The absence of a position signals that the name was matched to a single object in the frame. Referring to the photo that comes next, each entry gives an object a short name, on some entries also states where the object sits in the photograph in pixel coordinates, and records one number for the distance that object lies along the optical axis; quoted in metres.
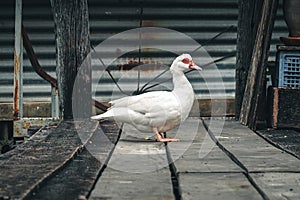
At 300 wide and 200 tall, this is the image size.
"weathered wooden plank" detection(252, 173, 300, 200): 4.03
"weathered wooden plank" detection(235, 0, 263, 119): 7.94
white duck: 6.54
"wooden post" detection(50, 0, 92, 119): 7.62
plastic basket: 7.76
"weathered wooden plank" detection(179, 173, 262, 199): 4.01
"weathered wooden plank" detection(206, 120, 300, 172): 4.93
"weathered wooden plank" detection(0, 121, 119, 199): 4.09
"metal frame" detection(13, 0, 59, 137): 8.05
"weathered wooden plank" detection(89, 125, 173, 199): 4.09
